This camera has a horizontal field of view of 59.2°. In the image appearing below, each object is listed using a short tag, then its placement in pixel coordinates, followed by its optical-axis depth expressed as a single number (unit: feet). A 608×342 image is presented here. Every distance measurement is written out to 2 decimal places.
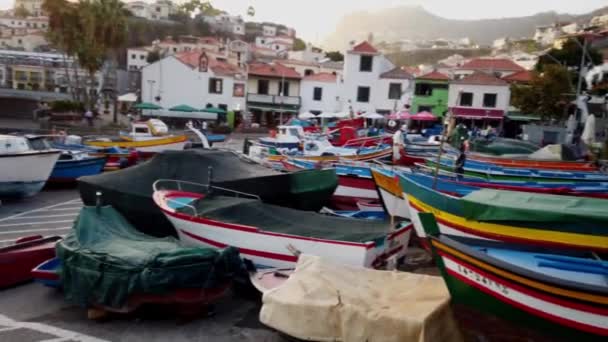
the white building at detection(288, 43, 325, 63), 256.52
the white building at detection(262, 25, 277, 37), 408.26
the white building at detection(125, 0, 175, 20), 398.62
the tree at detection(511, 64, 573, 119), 108.17
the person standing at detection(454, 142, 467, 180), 51.94
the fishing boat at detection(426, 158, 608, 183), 49.08
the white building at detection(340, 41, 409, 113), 159.84
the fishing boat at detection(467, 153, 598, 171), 55.11
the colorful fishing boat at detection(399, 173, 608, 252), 27.02
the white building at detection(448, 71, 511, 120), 143.54
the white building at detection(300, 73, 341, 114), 169.48
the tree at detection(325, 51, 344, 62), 264.11
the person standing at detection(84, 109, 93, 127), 126.73
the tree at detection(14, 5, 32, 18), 414.17
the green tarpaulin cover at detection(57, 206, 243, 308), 26.12
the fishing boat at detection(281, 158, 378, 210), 53.01
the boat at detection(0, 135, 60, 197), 54.08
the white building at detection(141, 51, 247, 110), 161.48
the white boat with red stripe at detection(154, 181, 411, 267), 30.19
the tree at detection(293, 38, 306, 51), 367.82
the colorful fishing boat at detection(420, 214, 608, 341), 20.58
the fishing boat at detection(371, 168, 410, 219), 44.62
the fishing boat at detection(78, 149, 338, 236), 41.09
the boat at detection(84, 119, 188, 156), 81.66
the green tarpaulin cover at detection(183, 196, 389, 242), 31.99
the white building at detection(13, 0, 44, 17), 444.55
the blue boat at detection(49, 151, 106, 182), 64.08
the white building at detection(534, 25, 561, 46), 365.98
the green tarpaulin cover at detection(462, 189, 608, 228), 27.20
